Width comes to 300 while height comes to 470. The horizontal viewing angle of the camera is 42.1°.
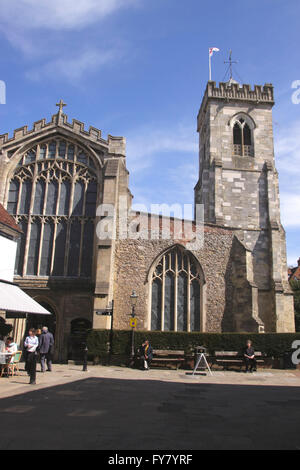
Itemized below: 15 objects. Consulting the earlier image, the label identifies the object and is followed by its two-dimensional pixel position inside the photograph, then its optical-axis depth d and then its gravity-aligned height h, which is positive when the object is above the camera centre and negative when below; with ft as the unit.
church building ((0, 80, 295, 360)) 65.36 +13.14
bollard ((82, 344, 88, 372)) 48.56 -4.18
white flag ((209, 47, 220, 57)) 93.14 +66.61
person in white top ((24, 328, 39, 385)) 35.24 -2.24
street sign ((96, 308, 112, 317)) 56.54 +2.74
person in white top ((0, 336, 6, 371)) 40.44 -3.00
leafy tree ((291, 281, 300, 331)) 119.03 +10.82
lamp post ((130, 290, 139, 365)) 56.14 -1.09
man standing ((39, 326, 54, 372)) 44.57 -1.61
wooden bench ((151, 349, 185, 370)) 56.24 -3.52
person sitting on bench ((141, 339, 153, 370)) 53.36 -2.91
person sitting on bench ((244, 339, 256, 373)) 52.34 -2.87
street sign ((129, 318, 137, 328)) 54.89 +1.35
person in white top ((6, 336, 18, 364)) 41.59 -2.10
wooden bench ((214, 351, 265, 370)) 55.09 -3.42
